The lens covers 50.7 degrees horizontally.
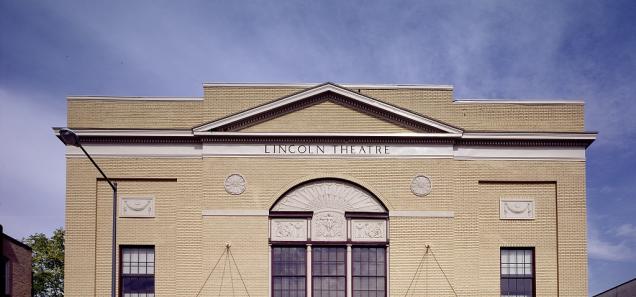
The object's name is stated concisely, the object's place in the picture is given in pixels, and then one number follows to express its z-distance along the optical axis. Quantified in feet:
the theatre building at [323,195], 76.89
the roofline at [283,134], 78.33
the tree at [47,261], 172.96
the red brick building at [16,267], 84.64
